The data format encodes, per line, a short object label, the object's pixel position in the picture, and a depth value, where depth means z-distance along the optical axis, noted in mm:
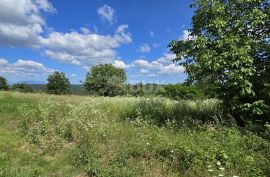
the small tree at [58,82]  39026
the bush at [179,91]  20198
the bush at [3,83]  47785
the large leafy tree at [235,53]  4325
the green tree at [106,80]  31100
